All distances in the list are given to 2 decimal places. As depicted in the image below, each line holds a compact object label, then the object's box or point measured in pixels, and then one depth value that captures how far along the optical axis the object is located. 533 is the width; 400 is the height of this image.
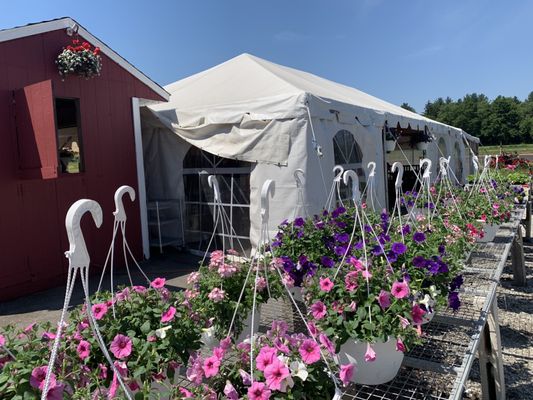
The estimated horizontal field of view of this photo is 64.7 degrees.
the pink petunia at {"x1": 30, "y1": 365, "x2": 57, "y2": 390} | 1.32
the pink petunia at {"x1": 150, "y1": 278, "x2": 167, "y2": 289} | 1.93
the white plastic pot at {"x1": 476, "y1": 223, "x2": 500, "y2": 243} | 4.07
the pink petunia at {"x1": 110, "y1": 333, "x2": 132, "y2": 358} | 1.50
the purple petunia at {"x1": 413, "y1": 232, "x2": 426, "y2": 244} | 2.33
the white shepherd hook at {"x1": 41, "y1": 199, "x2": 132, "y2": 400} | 1.19
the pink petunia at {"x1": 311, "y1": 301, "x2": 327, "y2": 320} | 1.76
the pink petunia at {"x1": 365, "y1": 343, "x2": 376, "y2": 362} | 1.59
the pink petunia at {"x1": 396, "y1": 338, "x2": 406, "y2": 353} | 1.66
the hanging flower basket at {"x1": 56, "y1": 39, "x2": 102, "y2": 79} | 5.19
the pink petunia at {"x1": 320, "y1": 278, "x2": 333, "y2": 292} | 1.81
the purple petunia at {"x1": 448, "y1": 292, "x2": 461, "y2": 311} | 2.12
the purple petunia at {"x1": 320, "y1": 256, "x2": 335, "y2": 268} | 2.28
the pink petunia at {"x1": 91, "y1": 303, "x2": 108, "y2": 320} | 1.68
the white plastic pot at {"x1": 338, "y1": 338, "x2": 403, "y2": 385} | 1.72
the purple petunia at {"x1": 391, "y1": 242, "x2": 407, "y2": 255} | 2.10
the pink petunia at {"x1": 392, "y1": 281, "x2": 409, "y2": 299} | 1.74
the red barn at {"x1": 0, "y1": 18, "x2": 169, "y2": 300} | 4.72
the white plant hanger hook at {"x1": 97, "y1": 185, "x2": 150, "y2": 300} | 1.71
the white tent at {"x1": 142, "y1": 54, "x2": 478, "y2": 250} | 5.28
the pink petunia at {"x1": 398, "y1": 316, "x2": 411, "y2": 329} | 1.67
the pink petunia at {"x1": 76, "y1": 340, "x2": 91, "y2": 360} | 1.51
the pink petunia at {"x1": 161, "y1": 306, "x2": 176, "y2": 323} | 1.69
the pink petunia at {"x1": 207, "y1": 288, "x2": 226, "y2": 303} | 2.07
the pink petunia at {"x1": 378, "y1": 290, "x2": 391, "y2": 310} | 1.73
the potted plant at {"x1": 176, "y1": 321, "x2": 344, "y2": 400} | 1.31
